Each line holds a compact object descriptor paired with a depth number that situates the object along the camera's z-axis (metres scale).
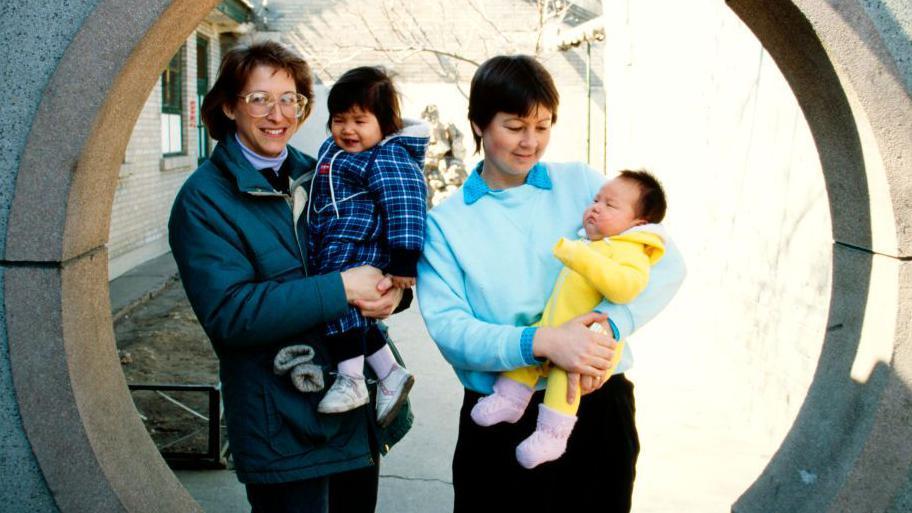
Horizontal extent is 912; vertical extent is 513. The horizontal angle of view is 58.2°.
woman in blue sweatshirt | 2.16
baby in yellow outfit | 2.09
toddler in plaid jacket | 2.37
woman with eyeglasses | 2.14
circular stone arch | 2.18
